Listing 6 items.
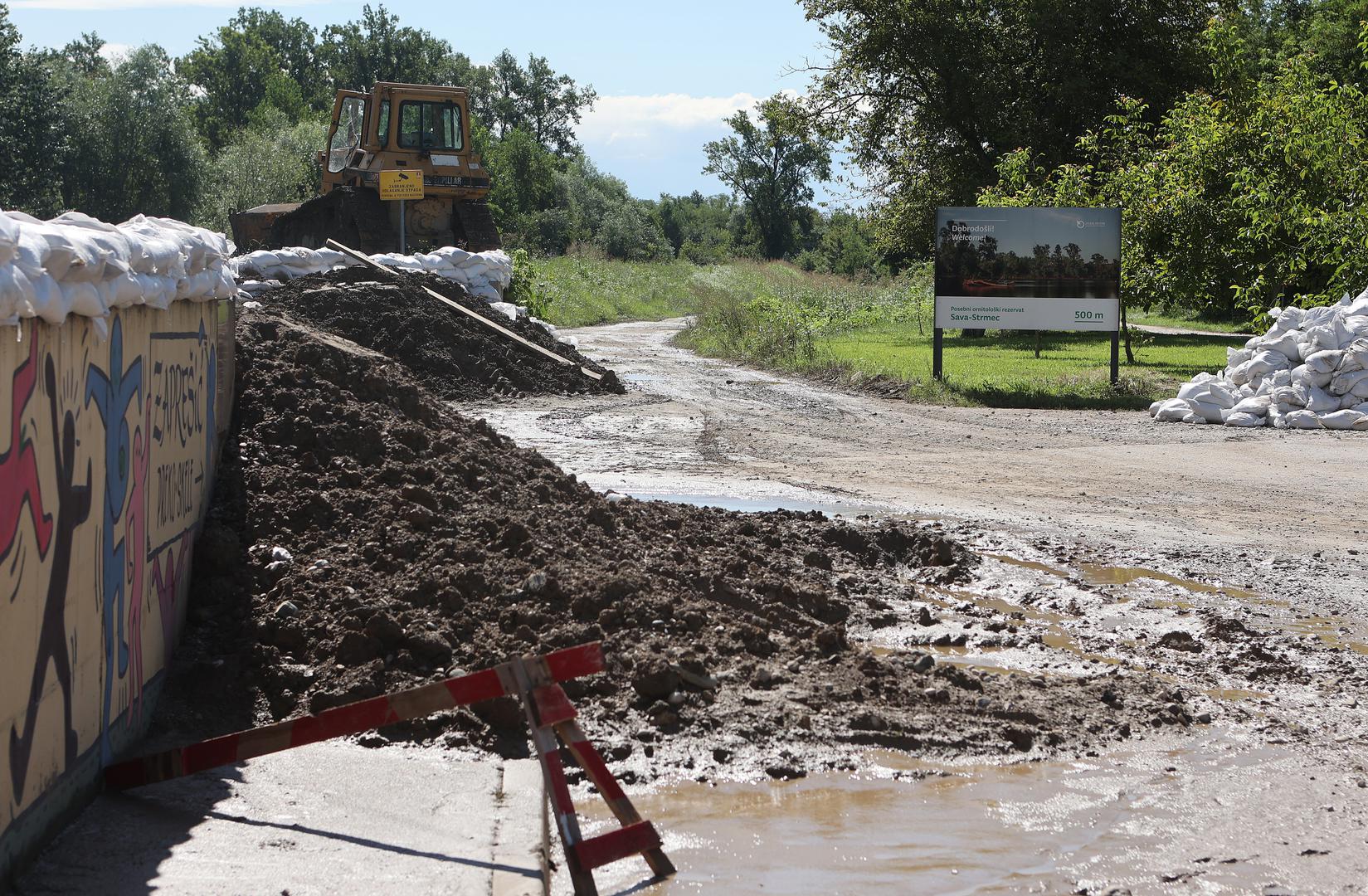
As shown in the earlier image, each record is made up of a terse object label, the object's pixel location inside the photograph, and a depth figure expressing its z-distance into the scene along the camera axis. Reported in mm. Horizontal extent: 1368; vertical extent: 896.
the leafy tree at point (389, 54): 98750
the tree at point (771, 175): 102688
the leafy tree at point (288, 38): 107625
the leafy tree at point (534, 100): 111375
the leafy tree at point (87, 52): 99438
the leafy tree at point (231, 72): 101875
